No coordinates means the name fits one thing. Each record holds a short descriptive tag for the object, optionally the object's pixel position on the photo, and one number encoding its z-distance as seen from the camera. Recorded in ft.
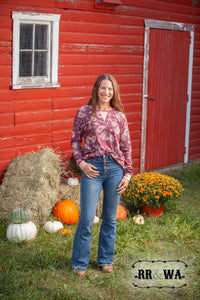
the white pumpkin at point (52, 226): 18.67
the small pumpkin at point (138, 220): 20.02
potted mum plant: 20.74
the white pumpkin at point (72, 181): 21.77
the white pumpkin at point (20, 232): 17.51
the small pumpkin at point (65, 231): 18.57
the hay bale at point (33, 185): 18.97
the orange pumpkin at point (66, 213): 19.90
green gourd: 17.78
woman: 13.97
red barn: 20.61
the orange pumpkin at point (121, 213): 20.65
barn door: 27.63
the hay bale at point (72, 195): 21.06
